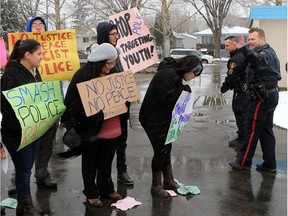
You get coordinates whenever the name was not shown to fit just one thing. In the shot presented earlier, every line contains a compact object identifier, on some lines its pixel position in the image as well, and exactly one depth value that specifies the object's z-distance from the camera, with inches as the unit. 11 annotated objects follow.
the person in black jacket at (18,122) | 150.6
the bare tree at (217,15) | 1854.1
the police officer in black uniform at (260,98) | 208.8
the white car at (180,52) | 1359.7
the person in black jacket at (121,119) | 182.5
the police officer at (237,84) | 255.8
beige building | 582.2
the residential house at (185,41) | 2849.4
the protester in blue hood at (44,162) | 194.9
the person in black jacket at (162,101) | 173.8
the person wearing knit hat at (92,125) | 160.6
